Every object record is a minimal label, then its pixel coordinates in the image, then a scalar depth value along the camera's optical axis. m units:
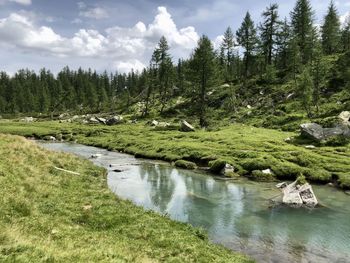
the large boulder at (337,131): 59.51
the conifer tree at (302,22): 123.56
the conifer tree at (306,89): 81.44
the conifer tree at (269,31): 125.19
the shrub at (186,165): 51.94
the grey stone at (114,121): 117.34
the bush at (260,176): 44.33
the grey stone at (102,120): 122.22
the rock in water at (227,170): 46.72
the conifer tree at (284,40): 125.75
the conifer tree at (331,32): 127.44
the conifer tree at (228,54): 150.74
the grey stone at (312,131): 60.47
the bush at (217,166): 48.91
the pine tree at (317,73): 89.12
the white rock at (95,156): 59.67
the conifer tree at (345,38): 136.88
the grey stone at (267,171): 45.34
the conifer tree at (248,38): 126.62
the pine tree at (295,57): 107.81
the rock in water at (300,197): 33.28
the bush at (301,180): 35.19
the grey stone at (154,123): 99.69
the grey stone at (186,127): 81.75
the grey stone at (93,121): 124.81
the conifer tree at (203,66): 89.62
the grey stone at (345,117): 63.85
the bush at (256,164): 47.03
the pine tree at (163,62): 126.50
